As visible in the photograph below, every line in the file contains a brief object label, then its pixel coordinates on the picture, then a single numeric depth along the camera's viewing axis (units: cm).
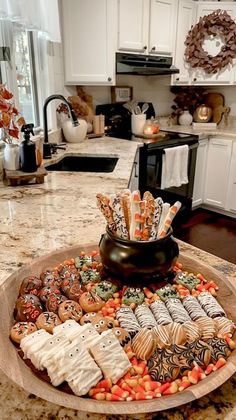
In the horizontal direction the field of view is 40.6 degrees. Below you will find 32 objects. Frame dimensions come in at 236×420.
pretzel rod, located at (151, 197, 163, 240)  81
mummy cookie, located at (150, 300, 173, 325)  70
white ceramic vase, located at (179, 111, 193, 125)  408
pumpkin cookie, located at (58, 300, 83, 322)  70
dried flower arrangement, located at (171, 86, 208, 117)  409
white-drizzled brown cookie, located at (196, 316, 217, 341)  65
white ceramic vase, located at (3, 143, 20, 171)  178
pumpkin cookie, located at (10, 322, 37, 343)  64
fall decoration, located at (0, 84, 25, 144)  163
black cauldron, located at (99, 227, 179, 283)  78
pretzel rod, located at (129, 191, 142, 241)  79
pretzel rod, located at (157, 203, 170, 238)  82
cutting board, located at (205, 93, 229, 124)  407
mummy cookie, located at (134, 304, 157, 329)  68
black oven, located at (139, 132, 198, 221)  293
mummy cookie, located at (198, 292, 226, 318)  72
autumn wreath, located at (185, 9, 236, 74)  341
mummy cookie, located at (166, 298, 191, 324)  71
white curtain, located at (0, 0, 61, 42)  179
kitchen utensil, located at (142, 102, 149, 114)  373
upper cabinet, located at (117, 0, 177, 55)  291
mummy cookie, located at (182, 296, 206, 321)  72
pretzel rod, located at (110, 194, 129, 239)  82
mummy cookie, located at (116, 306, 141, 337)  67
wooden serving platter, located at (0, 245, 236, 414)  50
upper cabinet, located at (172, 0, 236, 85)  340
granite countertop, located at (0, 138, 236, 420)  52
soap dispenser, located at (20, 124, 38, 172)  176
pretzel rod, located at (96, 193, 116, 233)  83
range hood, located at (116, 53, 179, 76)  295
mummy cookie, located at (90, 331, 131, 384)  57
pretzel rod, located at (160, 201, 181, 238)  80
